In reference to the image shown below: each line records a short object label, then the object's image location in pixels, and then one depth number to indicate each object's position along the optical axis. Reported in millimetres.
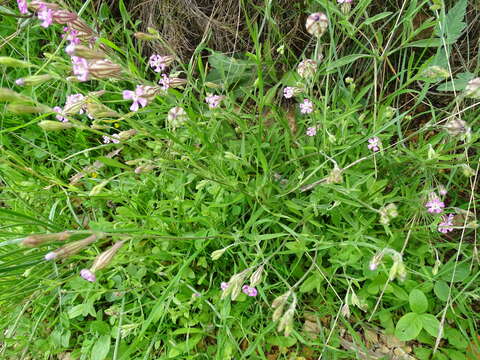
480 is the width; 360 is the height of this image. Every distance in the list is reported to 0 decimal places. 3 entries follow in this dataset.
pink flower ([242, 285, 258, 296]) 352
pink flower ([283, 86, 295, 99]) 370
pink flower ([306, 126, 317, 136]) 396
